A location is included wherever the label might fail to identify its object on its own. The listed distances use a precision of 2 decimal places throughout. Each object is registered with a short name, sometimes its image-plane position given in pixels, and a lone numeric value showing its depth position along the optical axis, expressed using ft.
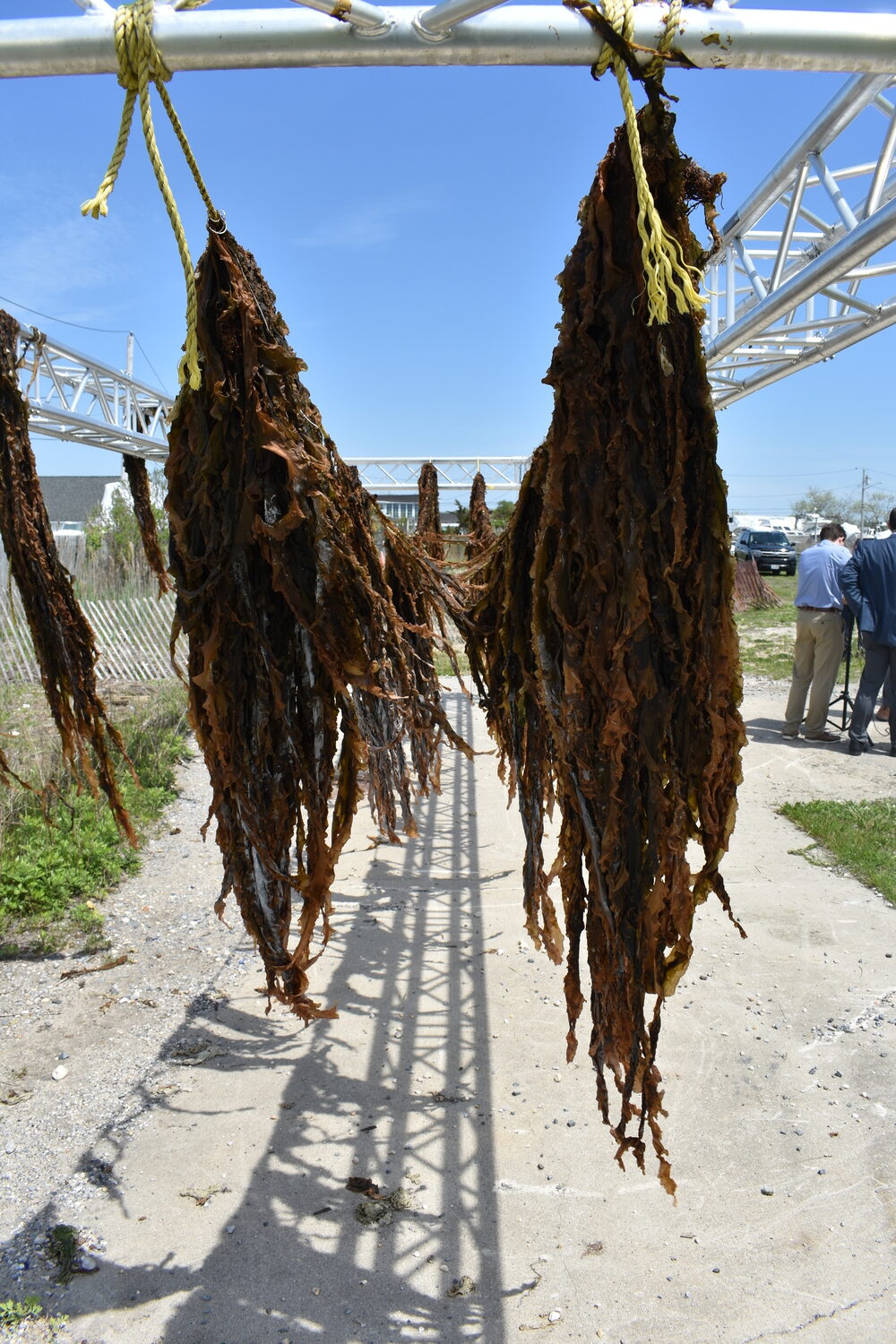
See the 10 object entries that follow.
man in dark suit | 24.59
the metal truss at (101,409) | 16.35
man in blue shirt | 27.20
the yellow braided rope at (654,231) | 4.96
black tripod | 26.66
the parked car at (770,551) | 88.84
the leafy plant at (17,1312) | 7.99
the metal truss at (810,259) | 11.51
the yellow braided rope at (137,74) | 5.30
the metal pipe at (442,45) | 5.19
